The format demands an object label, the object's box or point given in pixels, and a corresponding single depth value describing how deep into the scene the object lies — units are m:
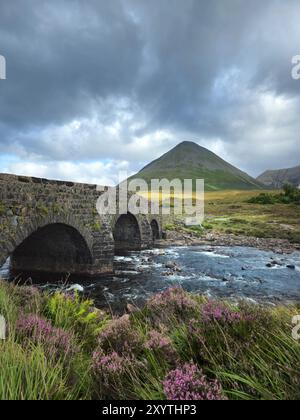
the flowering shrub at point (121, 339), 3.69
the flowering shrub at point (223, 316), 3.76
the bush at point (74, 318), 5.31
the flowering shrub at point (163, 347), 3.36
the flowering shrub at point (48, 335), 3.72
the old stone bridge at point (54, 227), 10.69
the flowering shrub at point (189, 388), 2.40
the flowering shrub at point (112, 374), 2.96
